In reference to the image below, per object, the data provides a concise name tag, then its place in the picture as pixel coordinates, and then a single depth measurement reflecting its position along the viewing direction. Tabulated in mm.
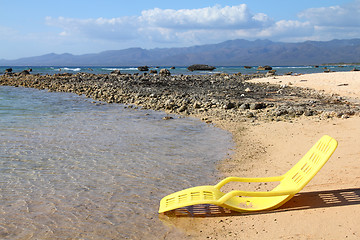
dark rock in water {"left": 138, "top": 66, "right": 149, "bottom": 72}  64438
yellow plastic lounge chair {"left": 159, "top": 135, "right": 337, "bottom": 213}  4426
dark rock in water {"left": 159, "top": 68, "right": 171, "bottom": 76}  40219
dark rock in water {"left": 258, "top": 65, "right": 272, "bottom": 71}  65694
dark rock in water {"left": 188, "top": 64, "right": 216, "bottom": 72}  66438
